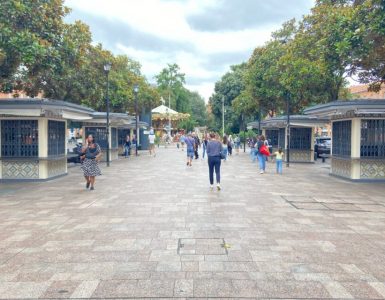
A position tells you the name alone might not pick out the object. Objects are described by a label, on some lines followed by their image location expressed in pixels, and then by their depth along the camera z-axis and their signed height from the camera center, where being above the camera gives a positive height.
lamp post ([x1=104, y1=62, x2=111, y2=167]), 17.75 +3.71
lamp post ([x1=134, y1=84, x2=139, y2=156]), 25.16 +1.51
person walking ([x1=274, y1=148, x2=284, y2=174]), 15.58 -0.78
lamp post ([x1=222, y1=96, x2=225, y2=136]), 52.84 +3.69
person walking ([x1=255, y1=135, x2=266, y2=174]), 15.80 -0.62
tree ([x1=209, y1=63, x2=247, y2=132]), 53.19 +7.35
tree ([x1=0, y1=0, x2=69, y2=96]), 11.54 +3.47
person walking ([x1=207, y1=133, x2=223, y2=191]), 10.98 -0.40
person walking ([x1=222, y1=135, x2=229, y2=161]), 19.44 +0.00
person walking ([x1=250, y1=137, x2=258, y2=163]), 22.27 -0.81
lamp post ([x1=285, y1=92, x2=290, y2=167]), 18.58 +0.59
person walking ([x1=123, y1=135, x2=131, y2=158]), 26.50 -0.42
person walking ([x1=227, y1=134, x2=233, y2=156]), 26.99 -0.45
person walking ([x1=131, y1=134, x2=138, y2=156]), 30.98 -0.06
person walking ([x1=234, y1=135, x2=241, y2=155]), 31.84 -0.13
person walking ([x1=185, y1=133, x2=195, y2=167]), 19.44 -0.40
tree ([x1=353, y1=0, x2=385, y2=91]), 10.12 +3.18
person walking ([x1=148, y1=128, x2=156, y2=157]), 28.39 +0.28
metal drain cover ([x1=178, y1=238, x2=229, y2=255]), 5.29 -1.61
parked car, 26.22 -0.32
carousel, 45.07 +3.44
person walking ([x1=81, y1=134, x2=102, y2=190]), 10.81 -0.51
